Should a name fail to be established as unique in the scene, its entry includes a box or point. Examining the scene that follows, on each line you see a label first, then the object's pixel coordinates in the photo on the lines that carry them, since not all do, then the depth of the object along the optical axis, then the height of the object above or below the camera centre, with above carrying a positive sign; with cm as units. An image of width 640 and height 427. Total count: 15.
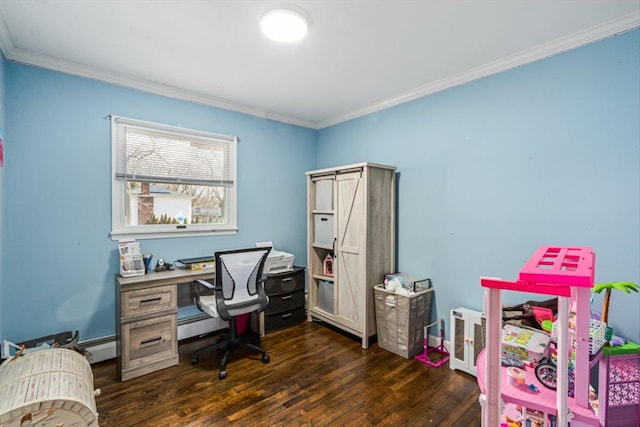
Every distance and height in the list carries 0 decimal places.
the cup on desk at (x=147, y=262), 279 -48
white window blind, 285 +58
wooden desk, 242 -94
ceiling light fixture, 187 +122
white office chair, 254 -73
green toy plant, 163 -43
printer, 344 -61
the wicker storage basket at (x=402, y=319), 277 -104
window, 283 +31
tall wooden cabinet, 302 -30
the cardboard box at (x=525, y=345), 125 -59
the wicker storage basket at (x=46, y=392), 141 -92
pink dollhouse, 80 -35
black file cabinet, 338 -105
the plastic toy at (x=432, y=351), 268 -135
